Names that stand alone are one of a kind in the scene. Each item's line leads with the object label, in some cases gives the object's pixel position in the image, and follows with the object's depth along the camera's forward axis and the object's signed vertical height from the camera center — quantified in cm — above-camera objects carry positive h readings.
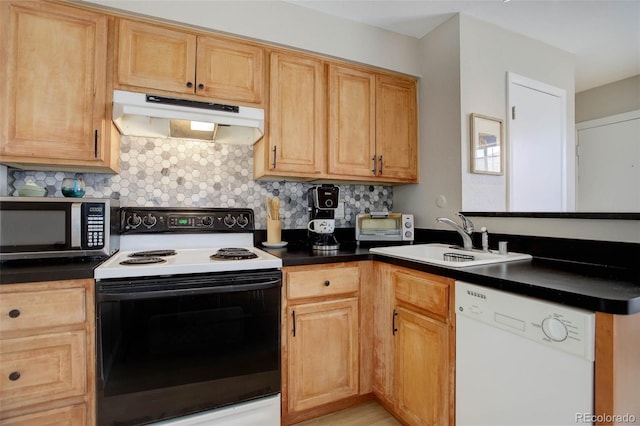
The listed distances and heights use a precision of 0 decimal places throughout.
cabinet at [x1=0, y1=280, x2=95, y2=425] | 115 -54
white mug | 197 -7
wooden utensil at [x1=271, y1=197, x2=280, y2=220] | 206 +5
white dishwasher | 91 -49
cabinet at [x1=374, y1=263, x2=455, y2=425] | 137 -65
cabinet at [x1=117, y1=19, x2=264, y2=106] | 163 +85
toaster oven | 218 -9
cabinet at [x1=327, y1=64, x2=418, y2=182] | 211 +65
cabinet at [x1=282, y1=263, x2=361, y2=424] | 161 -67
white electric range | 128 -56
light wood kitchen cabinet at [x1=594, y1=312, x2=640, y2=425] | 85 -43
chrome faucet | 182 -10
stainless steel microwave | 132 -6
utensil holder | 206 -11
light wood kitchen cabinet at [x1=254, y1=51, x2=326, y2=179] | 193 +61
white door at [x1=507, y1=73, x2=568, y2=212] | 224 +53
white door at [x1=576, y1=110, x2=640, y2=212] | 280 +50
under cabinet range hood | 151 +52
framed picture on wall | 206 +48
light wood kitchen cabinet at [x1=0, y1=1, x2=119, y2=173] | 145 +62
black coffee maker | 198 -2
